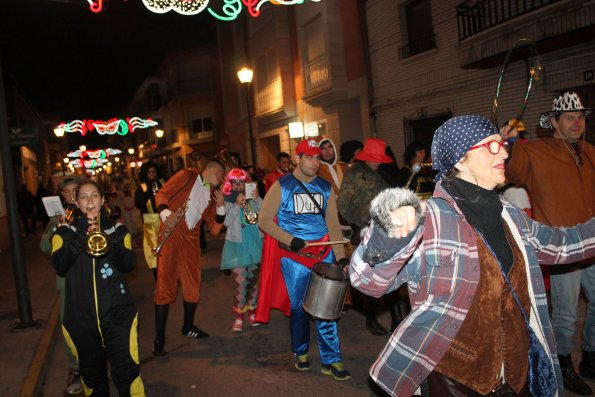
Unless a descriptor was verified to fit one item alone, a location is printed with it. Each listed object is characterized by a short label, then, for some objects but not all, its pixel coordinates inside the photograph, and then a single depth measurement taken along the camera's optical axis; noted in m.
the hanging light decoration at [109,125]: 20.84
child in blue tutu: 6.16
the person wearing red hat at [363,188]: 5.39
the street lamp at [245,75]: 15.81
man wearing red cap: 4.53
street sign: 14.32
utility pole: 6.53
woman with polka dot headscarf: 2.14
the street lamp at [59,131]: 21.73
